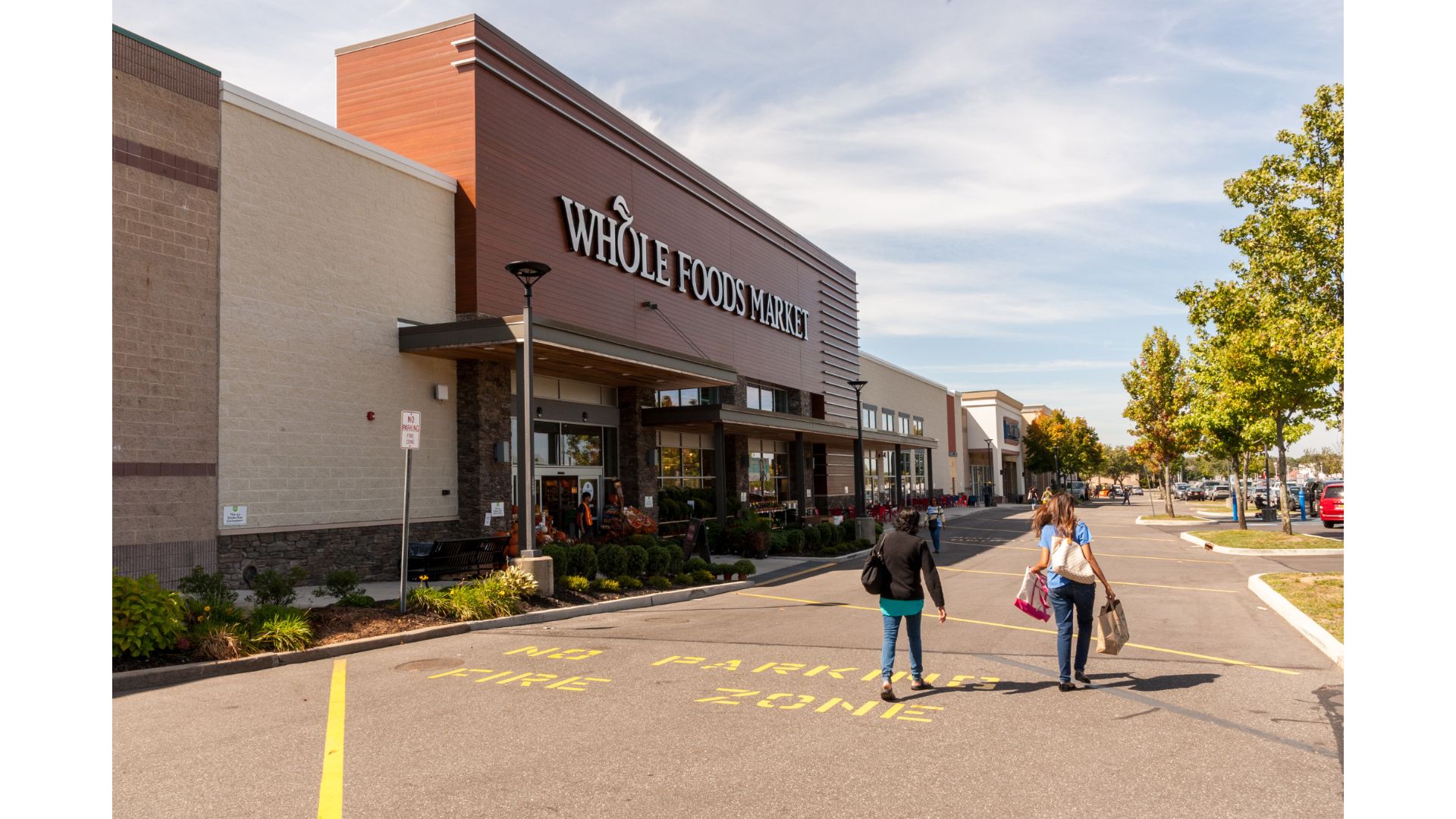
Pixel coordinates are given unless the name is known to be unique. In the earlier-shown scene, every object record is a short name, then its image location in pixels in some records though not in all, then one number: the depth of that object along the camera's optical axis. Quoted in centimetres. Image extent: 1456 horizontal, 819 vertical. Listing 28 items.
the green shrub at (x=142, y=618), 1005
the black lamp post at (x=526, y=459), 1547
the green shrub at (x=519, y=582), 1467
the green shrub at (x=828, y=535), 2752
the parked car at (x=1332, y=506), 3300
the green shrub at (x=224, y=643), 1051
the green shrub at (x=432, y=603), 1348
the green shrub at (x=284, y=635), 1099
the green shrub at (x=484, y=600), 1350
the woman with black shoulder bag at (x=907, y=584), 869
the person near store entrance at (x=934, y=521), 2643
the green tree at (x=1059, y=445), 9050
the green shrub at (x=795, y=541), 2655
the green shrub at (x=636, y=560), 1830
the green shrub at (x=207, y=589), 1173
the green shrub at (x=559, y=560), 1655
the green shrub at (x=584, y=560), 1714
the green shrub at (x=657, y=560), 1872
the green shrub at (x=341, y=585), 1362
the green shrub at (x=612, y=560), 1783
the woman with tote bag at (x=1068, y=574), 860
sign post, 1331
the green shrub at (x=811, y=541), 2690
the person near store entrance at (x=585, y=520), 2353
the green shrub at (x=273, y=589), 1245
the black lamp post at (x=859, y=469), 3231
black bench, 1747
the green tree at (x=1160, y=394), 4691
